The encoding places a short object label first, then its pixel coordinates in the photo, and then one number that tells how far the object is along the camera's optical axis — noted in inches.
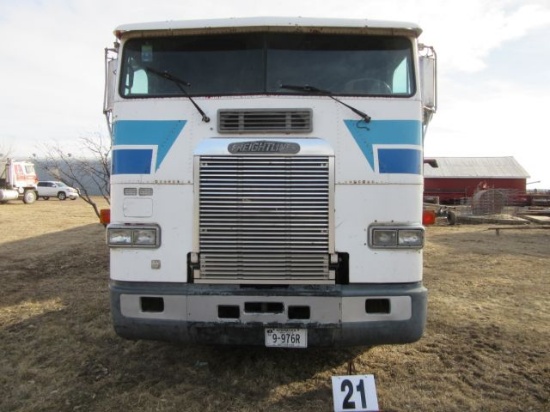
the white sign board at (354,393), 134.1
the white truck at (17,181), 1260.0
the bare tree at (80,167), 369.1
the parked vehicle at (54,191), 1702.8
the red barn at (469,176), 1726.1
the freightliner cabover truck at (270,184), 150.9
